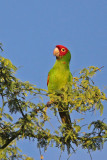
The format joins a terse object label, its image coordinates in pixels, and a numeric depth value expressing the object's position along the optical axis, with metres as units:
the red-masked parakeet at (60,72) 11.09
